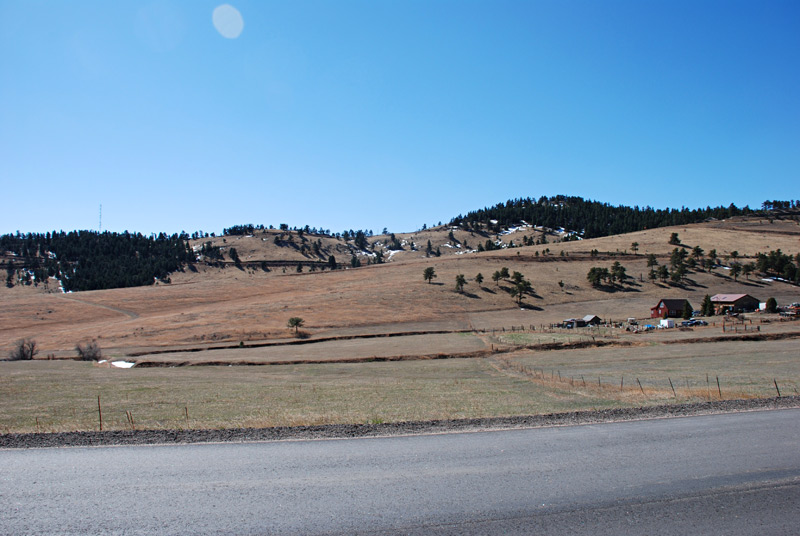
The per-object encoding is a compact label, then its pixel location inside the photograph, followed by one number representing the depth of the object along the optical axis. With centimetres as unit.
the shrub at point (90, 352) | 4941
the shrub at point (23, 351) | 5016
